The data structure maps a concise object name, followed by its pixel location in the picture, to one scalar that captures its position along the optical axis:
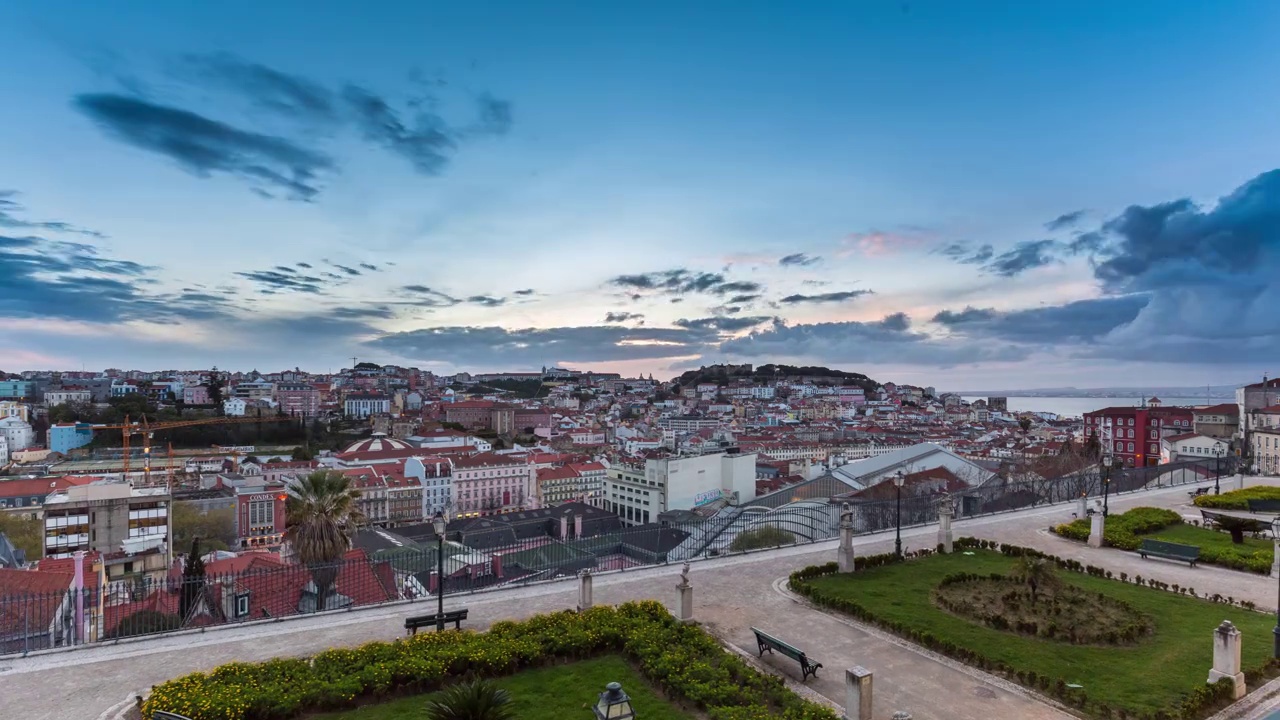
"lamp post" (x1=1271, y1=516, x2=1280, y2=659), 9.30
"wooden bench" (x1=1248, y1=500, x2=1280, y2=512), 19.80
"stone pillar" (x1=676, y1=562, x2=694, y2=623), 10.76
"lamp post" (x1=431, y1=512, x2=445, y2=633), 10.07
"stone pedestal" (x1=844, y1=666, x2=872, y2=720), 7.29
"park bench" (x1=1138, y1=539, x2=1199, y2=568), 14.88
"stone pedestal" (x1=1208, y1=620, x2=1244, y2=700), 8.33
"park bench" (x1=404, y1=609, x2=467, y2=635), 10.00
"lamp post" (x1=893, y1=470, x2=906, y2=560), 14.04
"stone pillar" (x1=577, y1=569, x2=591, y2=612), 11.07
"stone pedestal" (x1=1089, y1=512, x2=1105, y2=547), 16.70
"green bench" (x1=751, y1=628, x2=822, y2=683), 8.73
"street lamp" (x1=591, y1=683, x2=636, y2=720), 6.03
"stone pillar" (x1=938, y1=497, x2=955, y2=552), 15.87
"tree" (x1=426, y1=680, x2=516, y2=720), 6.32
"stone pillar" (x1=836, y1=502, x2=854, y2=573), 13.60
